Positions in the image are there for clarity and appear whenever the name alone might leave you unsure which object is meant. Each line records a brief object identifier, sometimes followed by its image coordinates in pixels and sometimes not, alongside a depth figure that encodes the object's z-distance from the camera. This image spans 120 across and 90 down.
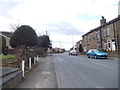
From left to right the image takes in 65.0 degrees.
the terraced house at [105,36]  17.90
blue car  15.48
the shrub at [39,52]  20.09
